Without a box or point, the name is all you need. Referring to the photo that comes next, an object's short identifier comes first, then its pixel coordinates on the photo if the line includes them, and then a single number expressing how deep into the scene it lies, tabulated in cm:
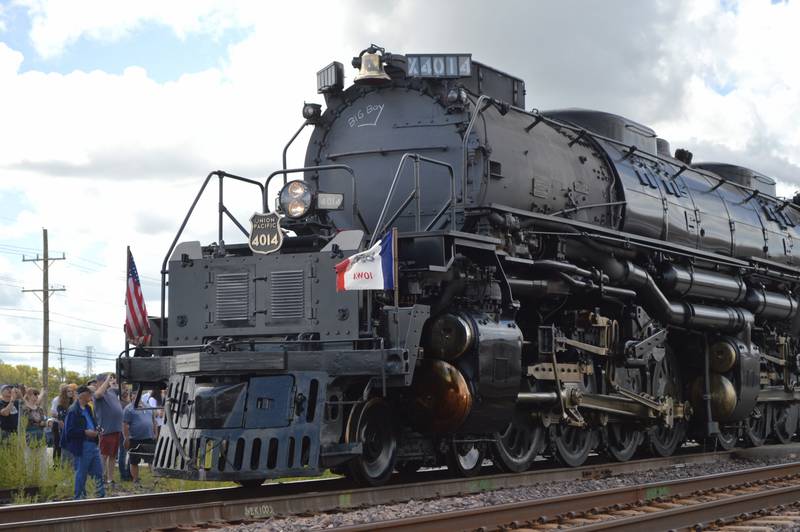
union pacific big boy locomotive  1026
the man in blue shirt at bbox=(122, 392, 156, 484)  1451
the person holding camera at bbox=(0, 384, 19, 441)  1484
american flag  1164
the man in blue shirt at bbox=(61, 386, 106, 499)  1219
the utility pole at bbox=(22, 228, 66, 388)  3691
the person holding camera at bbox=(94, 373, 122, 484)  1333
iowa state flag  1033
